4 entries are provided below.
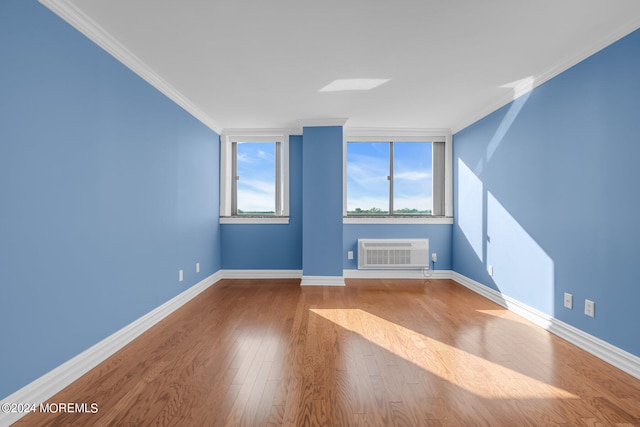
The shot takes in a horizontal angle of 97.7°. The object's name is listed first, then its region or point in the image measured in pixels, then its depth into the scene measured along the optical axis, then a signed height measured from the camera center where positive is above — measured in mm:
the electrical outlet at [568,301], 2467 -790
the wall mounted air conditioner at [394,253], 4543 -688
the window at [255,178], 4871 +564
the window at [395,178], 4852 +579
